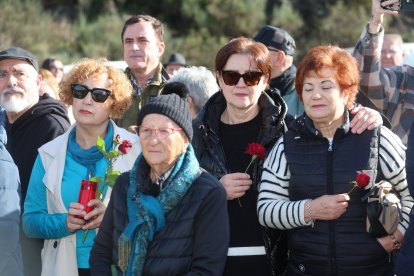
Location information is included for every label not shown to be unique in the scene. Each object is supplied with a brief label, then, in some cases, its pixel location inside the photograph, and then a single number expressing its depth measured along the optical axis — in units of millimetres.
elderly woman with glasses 7812
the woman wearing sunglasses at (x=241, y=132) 9083
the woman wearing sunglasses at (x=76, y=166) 9455
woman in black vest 8494
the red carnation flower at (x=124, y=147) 9463
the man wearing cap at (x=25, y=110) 11408
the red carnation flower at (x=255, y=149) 8928
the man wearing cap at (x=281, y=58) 13245
